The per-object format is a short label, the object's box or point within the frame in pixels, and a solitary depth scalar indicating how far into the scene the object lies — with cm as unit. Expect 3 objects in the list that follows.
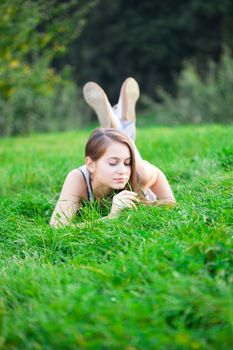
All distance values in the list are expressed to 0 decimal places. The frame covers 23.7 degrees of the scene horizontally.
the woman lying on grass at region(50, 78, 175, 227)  334
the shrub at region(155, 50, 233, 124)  1146
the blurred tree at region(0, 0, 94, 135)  834
